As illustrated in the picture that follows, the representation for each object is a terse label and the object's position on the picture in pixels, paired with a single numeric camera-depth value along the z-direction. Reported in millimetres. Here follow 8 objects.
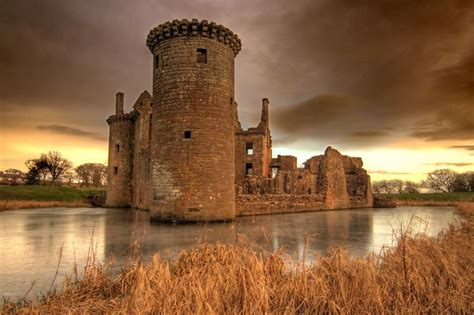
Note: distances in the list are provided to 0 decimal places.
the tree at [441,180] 81200
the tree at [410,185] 102688
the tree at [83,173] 79250
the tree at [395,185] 111269
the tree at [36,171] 54572
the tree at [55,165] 60219
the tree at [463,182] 68750
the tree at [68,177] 75588
